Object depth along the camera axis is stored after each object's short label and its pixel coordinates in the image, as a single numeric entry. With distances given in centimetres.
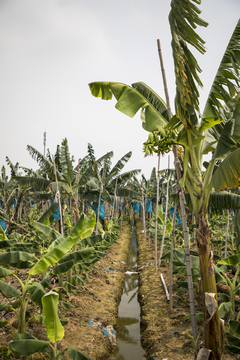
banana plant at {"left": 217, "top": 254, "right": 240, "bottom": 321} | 385
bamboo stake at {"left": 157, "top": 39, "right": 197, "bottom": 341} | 365
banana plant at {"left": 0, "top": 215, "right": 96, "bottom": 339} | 317
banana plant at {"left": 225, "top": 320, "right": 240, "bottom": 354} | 332
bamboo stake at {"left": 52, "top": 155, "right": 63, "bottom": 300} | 538
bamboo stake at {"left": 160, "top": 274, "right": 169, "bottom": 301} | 644
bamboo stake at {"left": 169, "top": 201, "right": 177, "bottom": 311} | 521
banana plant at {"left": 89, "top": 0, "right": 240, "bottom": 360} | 312
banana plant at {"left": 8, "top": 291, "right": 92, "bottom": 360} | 276
